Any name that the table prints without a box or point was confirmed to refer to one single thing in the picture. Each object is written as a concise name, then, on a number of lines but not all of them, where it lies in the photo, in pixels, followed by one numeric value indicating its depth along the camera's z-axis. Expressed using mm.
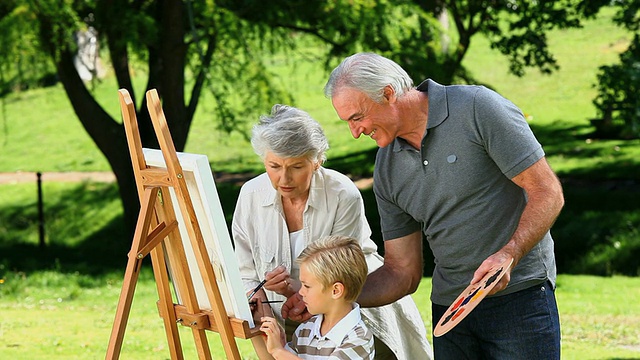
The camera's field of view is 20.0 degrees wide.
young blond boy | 5923
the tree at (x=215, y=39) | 18887
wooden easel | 5841
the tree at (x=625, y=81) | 18388
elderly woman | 6479
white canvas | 5723
